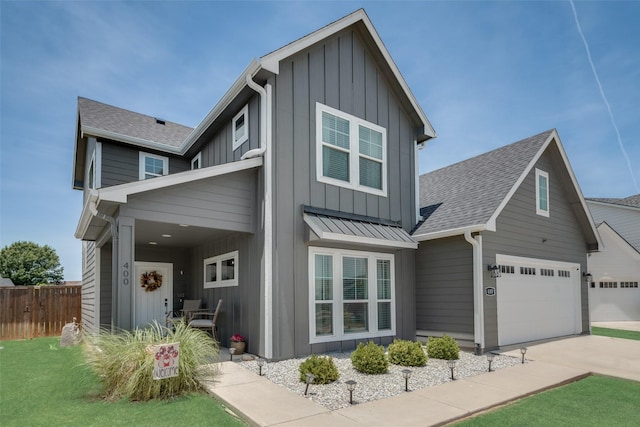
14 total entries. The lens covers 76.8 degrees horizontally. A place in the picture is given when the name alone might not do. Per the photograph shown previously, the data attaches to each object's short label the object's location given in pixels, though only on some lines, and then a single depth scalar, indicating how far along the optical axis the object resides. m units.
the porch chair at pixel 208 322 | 8.87
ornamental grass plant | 5.28
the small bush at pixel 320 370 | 5.99
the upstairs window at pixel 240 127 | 8.98
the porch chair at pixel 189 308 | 9.68
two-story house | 7.66
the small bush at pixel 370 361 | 6.67
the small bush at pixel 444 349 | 7.94
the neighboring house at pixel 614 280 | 18.23
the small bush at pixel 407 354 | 7.33
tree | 39.66
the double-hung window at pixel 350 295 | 8.34
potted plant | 8.02
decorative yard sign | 5.20
